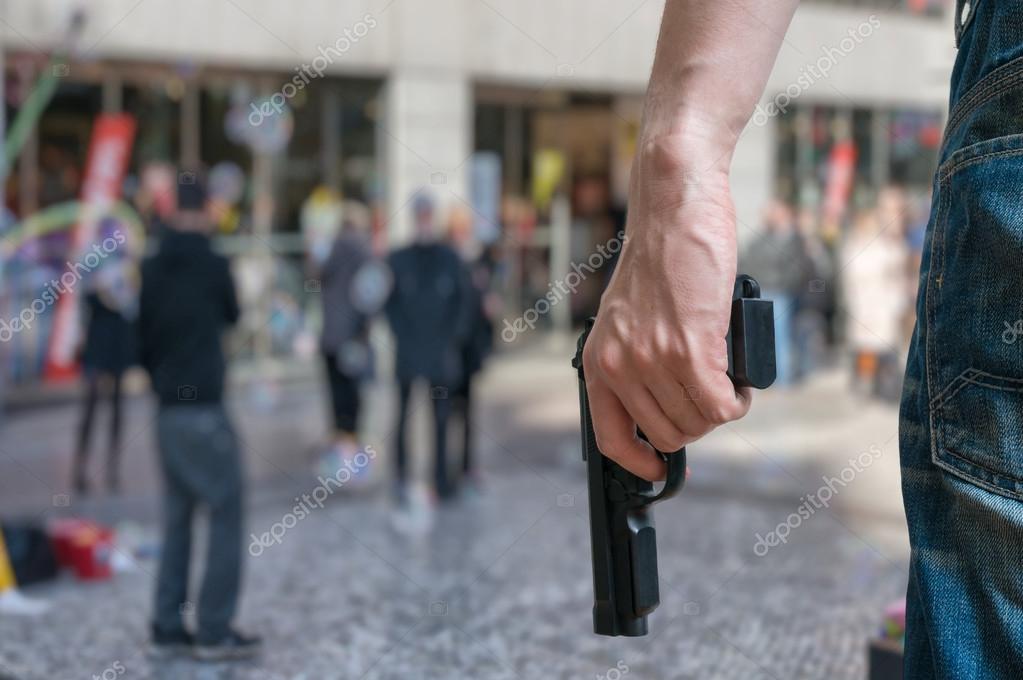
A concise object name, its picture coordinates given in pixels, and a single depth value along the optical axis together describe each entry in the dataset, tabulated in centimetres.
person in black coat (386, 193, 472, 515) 891
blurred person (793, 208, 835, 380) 1511
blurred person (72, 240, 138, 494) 925
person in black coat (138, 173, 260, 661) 558
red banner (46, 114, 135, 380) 1314
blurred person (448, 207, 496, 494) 930
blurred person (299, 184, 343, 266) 1545
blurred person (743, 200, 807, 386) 1412
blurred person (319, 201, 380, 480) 1014
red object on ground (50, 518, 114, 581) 677
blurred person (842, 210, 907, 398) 1280
